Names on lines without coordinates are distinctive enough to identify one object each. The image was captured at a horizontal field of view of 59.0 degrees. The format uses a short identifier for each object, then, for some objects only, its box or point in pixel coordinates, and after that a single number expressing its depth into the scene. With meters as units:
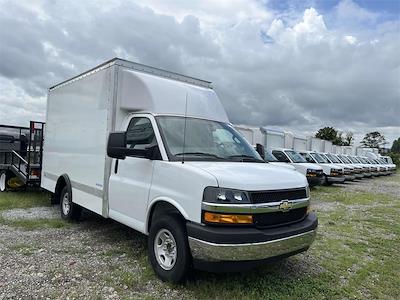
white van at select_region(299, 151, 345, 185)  18.06
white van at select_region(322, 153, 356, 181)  20.93
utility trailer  10.14
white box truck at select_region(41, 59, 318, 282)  3.82
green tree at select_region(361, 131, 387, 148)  96.99
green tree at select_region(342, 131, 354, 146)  74.01
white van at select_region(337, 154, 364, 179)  22.96
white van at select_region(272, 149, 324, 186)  15.50
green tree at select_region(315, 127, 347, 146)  69.96
